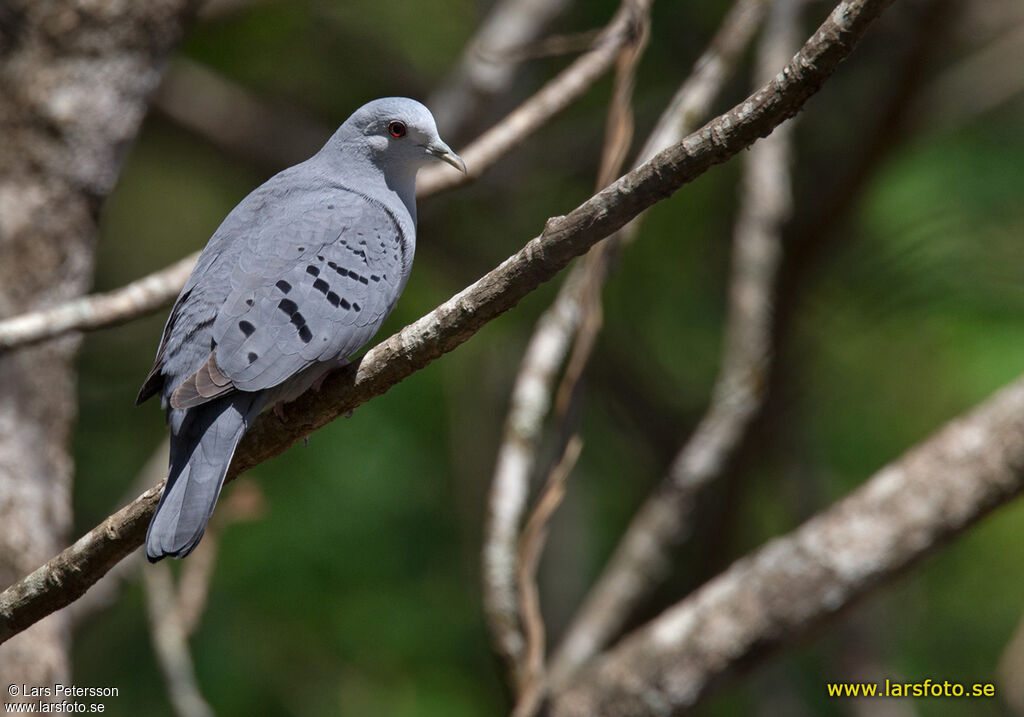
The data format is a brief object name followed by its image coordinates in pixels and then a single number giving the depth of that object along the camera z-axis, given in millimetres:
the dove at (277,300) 5617
